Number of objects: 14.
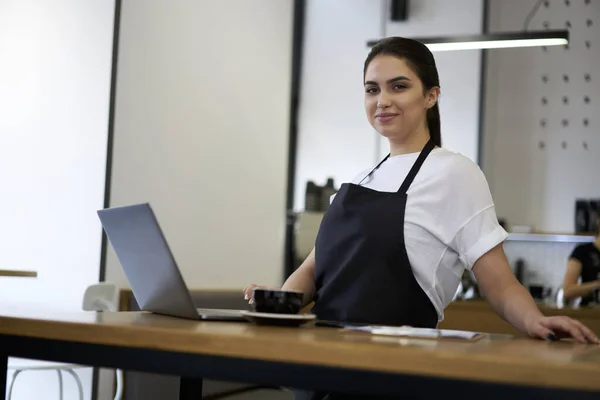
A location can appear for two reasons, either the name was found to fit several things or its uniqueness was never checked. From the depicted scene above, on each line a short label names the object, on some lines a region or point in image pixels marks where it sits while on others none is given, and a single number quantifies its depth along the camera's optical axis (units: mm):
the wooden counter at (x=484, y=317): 4172
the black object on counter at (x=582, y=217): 6879
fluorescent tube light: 5258
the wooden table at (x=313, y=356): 956
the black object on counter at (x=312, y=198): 6168
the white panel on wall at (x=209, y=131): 4359
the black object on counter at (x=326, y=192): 6234
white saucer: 1414
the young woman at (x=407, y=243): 1699
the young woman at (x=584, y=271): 5215
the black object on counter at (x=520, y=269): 6914
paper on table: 1290
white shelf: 6789
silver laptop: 1480
